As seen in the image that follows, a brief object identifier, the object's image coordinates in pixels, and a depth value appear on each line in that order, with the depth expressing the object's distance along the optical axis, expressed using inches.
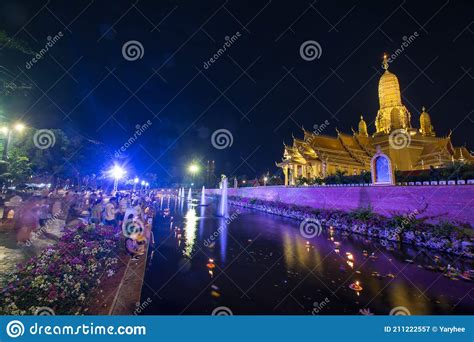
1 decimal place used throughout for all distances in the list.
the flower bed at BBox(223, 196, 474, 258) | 428.8
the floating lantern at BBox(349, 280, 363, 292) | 278.3
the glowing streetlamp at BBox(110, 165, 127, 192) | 1417.1
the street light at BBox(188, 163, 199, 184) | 3395.7
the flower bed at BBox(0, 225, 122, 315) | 160.2
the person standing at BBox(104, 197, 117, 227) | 474.3
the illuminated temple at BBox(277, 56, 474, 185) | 1253.1
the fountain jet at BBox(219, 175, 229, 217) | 1030.3
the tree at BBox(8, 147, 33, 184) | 893.6
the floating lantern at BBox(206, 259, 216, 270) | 347.3
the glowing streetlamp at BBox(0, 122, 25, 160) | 537.5
